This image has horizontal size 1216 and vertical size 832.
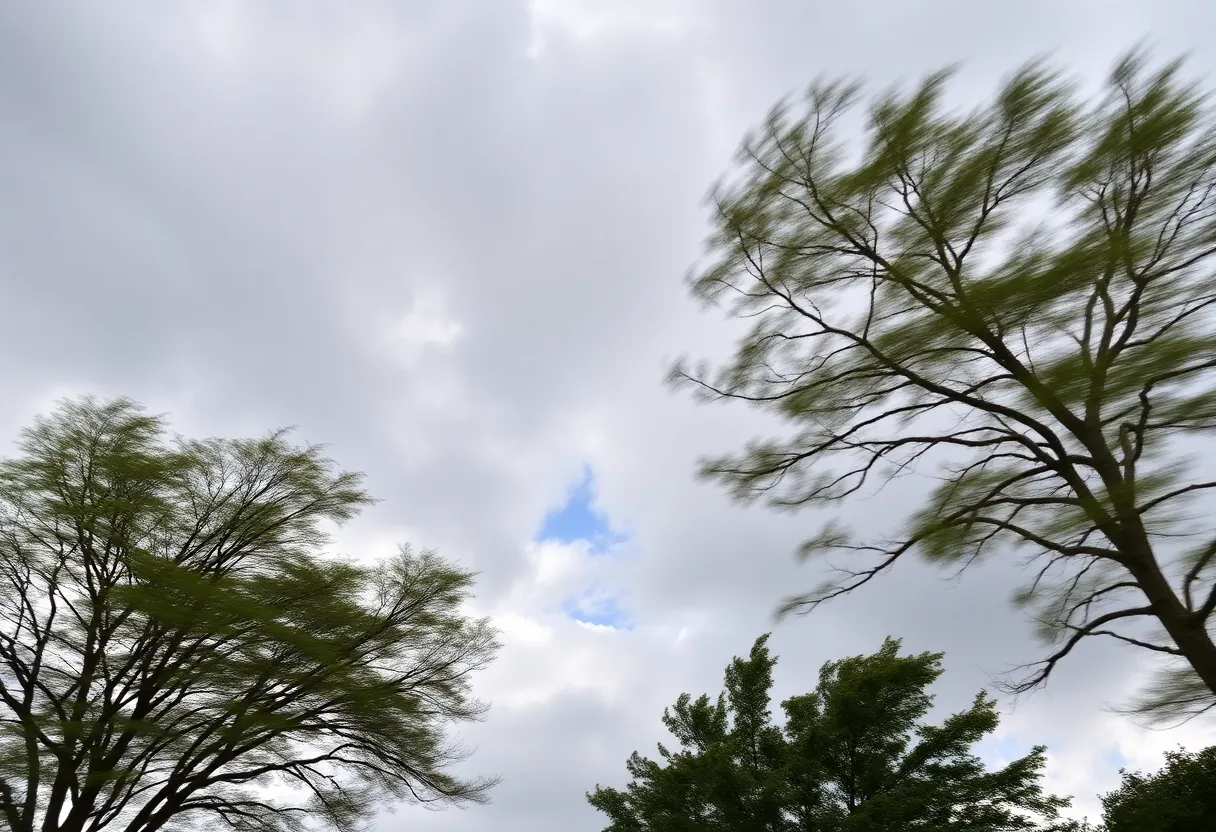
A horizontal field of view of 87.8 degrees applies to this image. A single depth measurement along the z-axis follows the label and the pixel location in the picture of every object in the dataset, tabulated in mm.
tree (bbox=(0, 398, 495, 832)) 9750
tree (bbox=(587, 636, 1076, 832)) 9664
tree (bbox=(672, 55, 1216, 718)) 4770
